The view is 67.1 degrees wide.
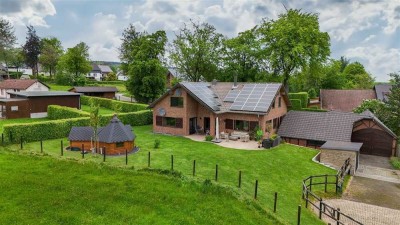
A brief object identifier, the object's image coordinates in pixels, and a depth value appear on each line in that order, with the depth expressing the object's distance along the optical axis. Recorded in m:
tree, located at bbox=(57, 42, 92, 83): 81.88
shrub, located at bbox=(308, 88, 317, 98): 67.44
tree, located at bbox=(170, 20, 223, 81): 53.82
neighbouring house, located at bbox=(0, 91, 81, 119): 40.38
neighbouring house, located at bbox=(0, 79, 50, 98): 57.05
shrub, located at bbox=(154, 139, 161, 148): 27.20
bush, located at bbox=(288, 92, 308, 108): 52.38
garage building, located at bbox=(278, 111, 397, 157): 31.78
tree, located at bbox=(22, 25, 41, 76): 88.44
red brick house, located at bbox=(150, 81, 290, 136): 32.09
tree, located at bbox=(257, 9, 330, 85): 47.31
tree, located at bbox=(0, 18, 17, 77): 46.48
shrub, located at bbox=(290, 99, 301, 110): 47.06
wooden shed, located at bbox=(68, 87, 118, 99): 62.93
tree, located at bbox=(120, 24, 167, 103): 51.19
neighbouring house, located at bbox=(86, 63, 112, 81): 118.72
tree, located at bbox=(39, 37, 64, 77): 88.06
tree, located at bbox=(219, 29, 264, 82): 52.28
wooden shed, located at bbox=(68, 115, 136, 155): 24.61
